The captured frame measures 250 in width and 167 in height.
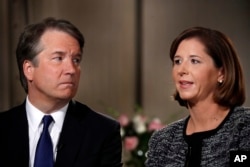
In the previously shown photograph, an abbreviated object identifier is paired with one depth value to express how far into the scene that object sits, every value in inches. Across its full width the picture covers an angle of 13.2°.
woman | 192.5
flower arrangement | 313.0
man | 204.3
